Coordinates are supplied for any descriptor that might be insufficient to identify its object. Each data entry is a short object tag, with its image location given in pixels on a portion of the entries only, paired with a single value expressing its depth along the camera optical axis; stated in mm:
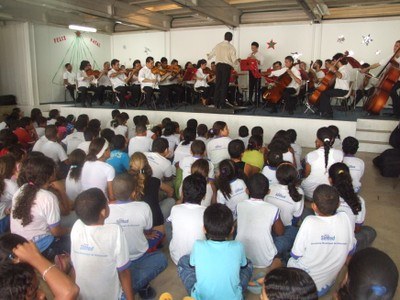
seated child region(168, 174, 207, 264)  2141
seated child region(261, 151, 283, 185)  3021
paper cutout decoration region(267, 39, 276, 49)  9383
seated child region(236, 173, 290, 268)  2227
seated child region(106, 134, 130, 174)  3469
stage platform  5809
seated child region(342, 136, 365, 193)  3408
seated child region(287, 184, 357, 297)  1923
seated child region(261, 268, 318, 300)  1031
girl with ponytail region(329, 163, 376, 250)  2338
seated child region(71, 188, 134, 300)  1647
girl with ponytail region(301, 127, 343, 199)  3383
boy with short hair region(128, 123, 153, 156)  4176
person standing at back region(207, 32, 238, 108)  6121
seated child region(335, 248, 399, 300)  1103
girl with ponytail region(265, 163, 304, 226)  2529
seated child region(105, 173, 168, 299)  2061
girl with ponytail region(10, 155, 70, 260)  2076
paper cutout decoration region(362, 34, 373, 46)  8406
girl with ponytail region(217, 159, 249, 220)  2613
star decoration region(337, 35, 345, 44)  8656
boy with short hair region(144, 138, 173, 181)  3293
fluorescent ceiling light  9625
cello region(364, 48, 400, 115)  5609
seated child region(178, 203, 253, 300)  1729
